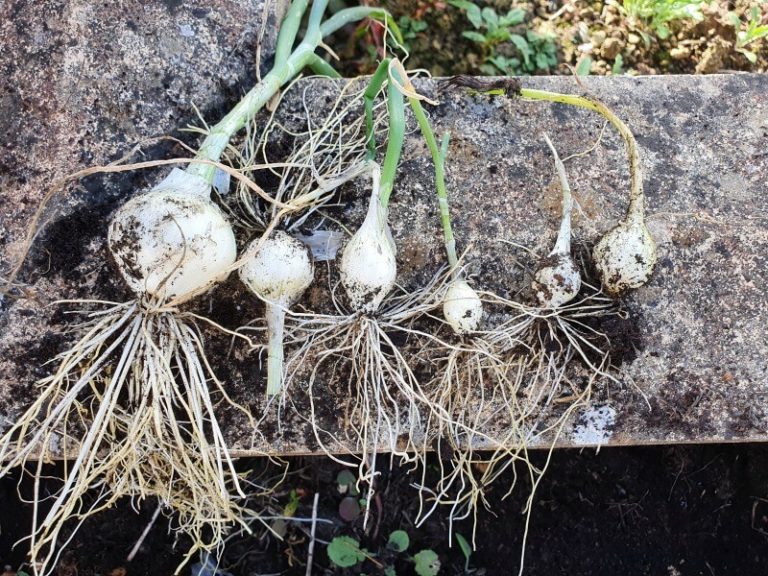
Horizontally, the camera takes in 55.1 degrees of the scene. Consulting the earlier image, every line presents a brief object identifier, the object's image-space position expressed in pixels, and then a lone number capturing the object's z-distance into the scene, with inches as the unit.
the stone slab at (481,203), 13.4
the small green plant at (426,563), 15.3
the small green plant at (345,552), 15.1
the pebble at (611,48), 18.5
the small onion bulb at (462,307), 12.6
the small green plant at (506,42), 17.9
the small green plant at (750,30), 17.9
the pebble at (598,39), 18.7
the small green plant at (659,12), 18.0
